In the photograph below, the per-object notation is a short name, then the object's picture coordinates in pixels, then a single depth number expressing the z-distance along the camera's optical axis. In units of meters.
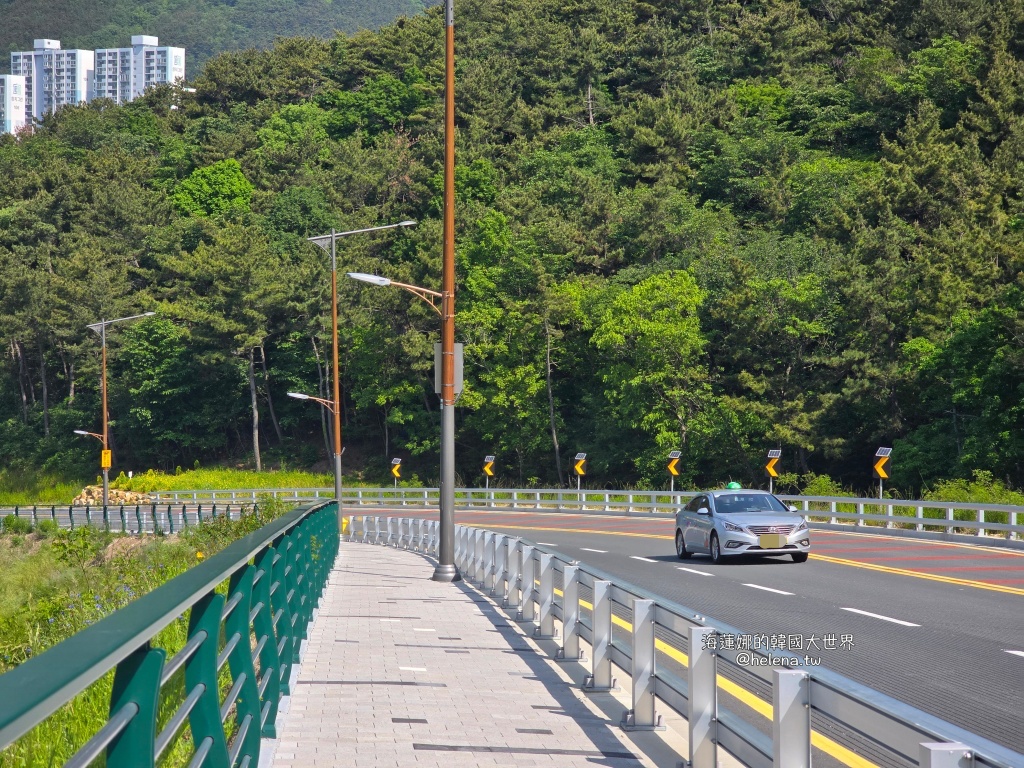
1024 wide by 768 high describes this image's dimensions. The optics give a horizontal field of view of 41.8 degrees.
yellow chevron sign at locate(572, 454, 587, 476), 61.45
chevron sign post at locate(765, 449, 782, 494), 47.97
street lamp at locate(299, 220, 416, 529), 43.29
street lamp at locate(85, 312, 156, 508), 60.21
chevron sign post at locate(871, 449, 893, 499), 39.62
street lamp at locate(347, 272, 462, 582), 22.59
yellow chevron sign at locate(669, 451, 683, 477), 54.48
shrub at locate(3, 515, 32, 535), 53.06
